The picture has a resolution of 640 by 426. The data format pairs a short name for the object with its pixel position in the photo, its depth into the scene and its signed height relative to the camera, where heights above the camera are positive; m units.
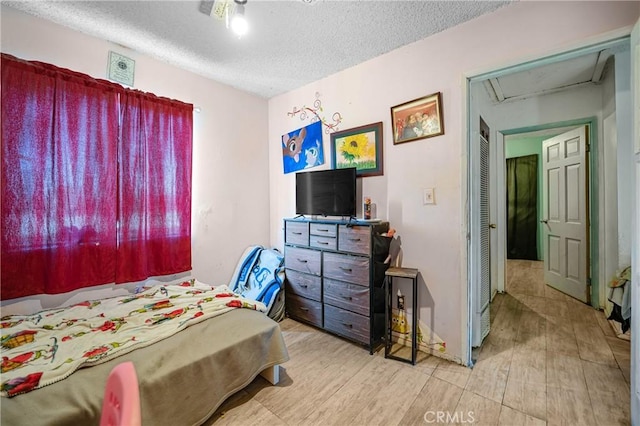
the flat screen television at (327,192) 2.40 +0.19
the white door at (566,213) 3.19 -0.04
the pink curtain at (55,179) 1.79 +0.25
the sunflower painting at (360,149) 2.46 +0.60
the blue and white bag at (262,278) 2.78 -0.73
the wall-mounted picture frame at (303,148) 2.90 +0.73
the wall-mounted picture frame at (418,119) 2.10 +0.76
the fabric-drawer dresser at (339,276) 2.21 -0.58
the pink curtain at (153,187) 2.26 +0.23
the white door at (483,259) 2.21 -0.45
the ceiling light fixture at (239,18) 1.63 +1.24
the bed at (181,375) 1.07 -0.78
